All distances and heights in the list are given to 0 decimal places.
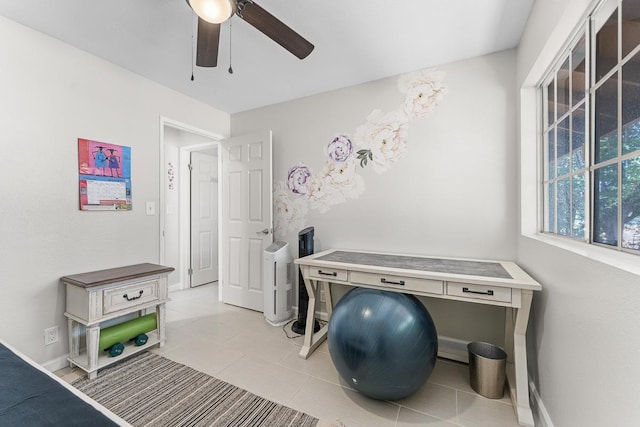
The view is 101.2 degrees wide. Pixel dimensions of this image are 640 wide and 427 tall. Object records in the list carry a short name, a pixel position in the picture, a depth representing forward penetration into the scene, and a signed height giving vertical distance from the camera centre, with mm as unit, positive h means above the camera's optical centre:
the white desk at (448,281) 1477 -446
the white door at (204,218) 3971 -91
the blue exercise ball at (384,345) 1435 -746
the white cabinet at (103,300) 1797 -653
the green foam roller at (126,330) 1937 -921
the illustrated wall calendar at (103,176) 2043 +303
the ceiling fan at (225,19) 1254 +985
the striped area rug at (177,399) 1466 -1151
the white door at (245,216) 2916 -41
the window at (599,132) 906 +348
